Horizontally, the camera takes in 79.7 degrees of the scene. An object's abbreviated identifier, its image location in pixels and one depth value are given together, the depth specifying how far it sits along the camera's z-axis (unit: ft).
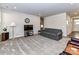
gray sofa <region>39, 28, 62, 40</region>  12.09
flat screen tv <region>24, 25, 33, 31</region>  16.35
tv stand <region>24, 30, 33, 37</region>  16.64
